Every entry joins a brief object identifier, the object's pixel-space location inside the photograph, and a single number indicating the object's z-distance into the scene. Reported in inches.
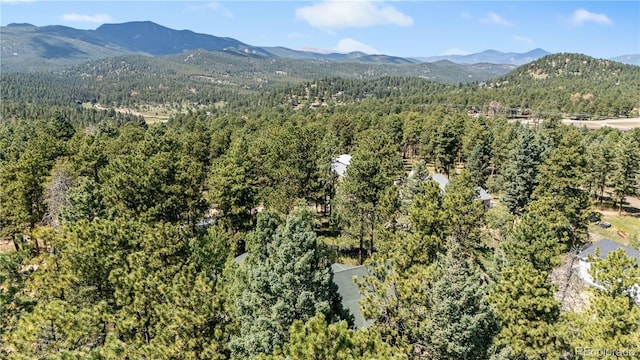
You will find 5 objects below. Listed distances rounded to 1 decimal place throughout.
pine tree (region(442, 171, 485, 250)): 1094.0
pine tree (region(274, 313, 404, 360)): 449.7
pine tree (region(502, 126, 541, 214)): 1768.0
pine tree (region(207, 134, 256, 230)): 1295.5
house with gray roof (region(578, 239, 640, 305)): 1391.5
